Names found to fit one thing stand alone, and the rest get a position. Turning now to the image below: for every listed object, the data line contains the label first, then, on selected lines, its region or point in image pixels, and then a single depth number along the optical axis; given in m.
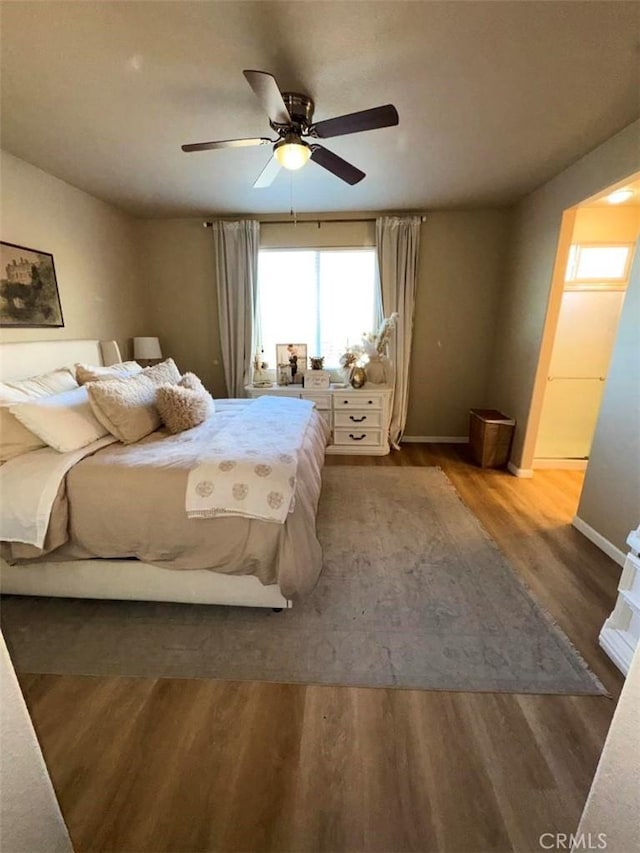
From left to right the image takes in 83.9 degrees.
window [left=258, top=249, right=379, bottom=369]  4.00
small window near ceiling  3.12
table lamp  3.79
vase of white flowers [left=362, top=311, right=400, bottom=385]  3.86
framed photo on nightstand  4.10
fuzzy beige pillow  2.21
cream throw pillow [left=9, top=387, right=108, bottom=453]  1.79
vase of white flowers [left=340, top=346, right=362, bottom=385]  3.97
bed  1.60
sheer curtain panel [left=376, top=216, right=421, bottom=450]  3.73
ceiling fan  1.53
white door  3.22
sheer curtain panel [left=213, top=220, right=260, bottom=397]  3.87
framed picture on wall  2.46
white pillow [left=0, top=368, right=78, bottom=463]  1.79
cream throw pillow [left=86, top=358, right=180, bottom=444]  2.01
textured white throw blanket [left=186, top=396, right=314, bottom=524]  1.58
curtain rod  3.88
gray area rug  1.49
